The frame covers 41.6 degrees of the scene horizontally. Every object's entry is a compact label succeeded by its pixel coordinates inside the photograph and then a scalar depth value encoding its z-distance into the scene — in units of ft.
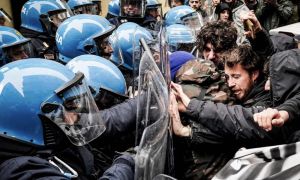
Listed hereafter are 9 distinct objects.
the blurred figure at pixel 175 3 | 24.12
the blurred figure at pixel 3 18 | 17.20
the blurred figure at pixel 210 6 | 19.65
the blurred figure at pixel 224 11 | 19.11
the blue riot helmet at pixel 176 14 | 18.97
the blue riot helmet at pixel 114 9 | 23.24
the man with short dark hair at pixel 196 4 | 21.90
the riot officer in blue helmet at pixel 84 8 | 20.25
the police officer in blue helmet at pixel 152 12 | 20.42
